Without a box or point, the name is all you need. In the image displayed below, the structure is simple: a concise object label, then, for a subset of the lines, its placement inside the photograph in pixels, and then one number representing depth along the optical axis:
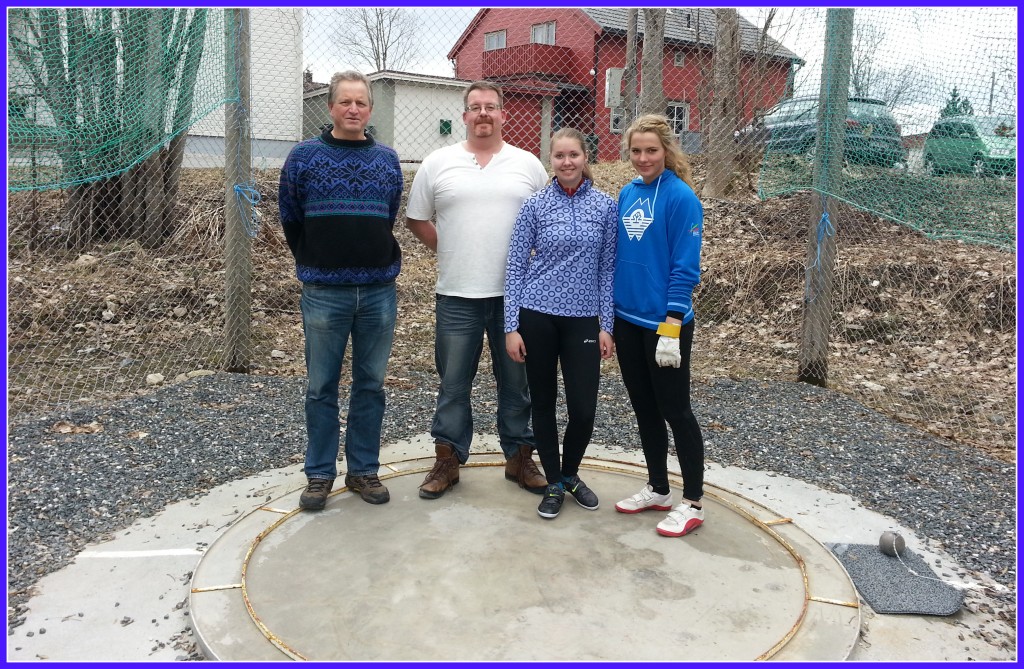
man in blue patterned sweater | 3.20
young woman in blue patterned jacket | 3.13
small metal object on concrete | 3.12
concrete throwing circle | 2.47
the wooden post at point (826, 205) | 5.18
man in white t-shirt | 3.34
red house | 7.16
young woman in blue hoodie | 2.95
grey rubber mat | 2.75
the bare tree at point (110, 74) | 5.27
